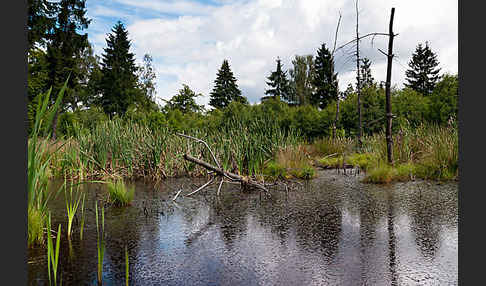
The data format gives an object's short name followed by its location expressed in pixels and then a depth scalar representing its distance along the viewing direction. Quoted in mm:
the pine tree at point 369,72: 47625
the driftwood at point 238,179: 5227
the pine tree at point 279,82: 43406
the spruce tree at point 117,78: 35219
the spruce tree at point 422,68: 42922
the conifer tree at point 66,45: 25441
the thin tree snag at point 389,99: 7168
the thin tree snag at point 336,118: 14398
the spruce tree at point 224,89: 43688
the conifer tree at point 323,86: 36422
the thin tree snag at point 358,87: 12704
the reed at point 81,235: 3205
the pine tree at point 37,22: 20191
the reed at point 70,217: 3084
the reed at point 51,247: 1932
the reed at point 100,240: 2215
